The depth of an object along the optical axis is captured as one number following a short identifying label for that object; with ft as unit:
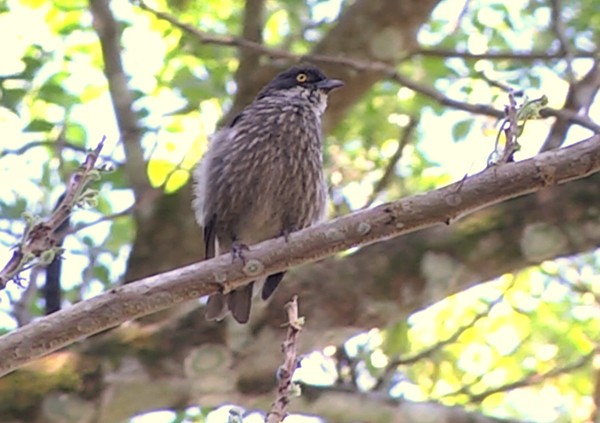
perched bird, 34.68
